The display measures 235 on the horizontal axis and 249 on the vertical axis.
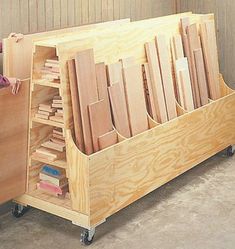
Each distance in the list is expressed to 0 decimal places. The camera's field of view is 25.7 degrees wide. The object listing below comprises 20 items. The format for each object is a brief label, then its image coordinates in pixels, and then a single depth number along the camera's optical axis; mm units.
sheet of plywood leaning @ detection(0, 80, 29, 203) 3055
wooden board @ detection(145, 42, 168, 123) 3629
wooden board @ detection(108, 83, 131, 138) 3266
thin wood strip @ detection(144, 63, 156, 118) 3611
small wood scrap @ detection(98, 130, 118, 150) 3135
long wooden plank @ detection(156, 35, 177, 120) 3732
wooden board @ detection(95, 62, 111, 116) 3178
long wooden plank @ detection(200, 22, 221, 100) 4242
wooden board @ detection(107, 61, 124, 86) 3281
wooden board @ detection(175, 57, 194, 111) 3932
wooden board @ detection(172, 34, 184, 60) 3918
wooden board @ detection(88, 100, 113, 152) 3092
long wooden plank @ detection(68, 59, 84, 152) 3002
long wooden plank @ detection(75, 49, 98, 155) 3023
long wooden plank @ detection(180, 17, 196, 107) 4012
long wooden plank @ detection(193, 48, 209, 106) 4133
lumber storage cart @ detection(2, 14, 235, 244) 3025
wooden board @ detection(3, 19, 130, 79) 3125
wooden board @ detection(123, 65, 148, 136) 3398
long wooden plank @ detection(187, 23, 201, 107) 4074
